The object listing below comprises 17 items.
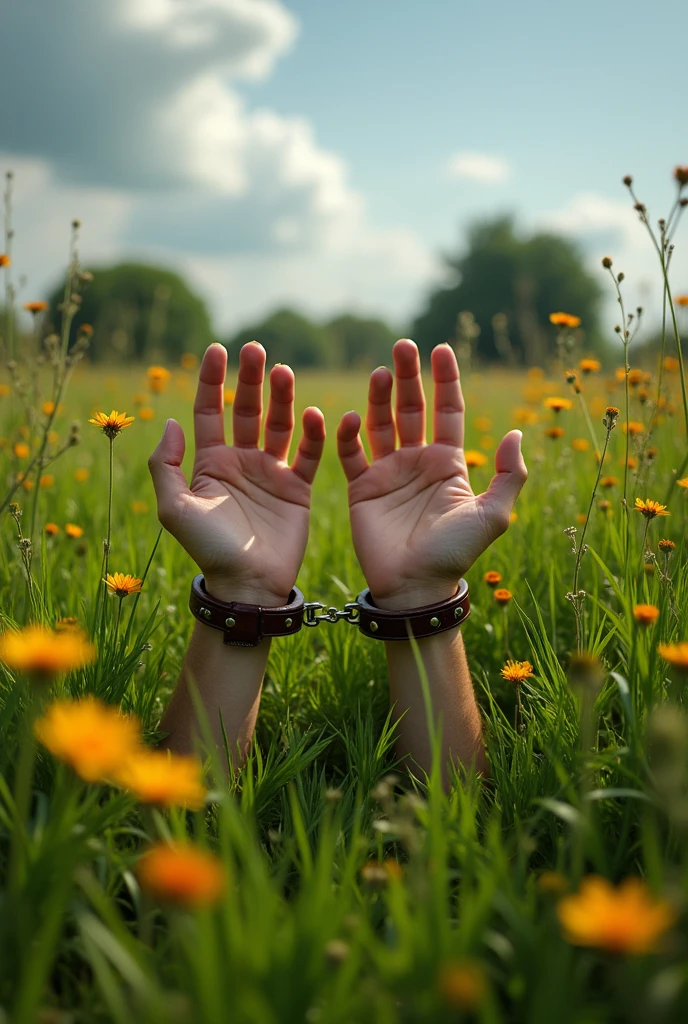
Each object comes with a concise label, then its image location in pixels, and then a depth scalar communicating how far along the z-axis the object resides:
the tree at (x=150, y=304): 29.19
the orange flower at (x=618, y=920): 0.24
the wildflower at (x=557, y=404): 0.82
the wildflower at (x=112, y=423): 0.55
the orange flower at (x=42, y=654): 0.29
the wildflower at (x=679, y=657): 0.37
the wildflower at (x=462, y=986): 0.24
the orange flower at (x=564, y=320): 0.84
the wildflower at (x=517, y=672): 0.53
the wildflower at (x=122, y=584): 0.53
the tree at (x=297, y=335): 47.39
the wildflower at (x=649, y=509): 0.53
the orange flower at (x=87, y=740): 0.27
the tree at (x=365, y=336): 42.49
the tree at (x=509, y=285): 31.54
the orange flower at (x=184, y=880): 0.23
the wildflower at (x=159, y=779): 0.28
